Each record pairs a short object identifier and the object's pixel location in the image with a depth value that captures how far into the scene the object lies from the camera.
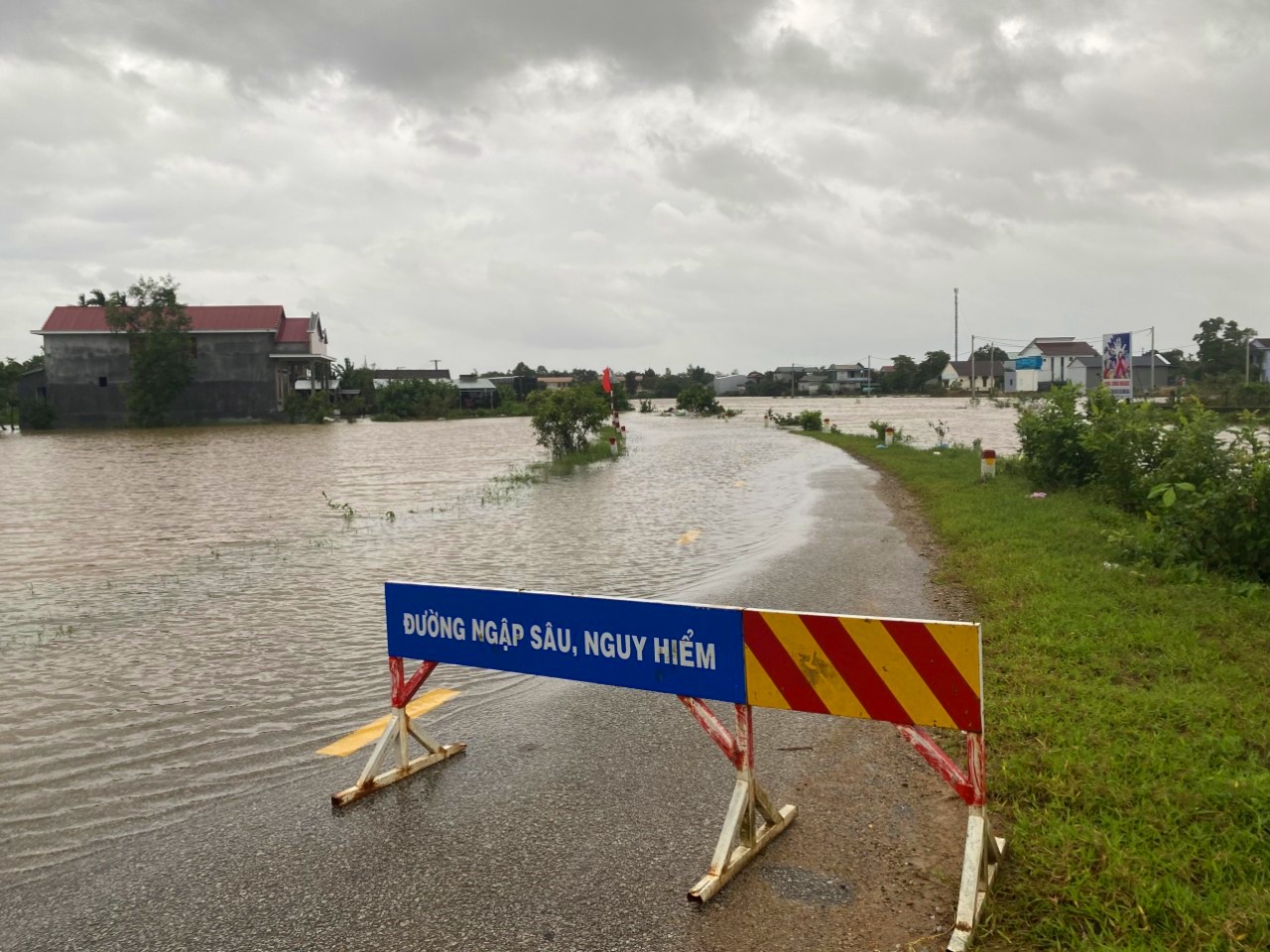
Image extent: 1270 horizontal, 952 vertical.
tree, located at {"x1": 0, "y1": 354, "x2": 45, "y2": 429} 75.75
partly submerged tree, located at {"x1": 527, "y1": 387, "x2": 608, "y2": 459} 30.06
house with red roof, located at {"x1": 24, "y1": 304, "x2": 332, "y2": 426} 70.94
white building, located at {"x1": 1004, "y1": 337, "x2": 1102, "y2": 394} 121.69
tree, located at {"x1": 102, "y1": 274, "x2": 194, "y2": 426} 68.50
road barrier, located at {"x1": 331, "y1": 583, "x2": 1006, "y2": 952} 3.66
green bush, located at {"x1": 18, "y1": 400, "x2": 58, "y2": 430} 69.75
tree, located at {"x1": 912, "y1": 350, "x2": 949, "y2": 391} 145.50
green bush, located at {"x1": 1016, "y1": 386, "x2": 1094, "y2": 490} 16.16
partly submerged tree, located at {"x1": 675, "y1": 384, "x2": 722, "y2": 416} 79.00
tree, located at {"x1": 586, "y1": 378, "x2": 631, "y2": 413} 84.19
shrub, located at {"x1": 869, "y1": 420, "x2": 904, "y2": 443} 35.17
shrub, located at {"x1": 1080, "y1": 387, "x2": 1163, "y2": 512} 12.98
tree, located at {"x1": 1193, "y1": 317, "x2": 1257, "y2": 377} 94.06
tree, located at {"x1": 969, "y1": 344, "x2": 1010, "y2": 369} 153.10
